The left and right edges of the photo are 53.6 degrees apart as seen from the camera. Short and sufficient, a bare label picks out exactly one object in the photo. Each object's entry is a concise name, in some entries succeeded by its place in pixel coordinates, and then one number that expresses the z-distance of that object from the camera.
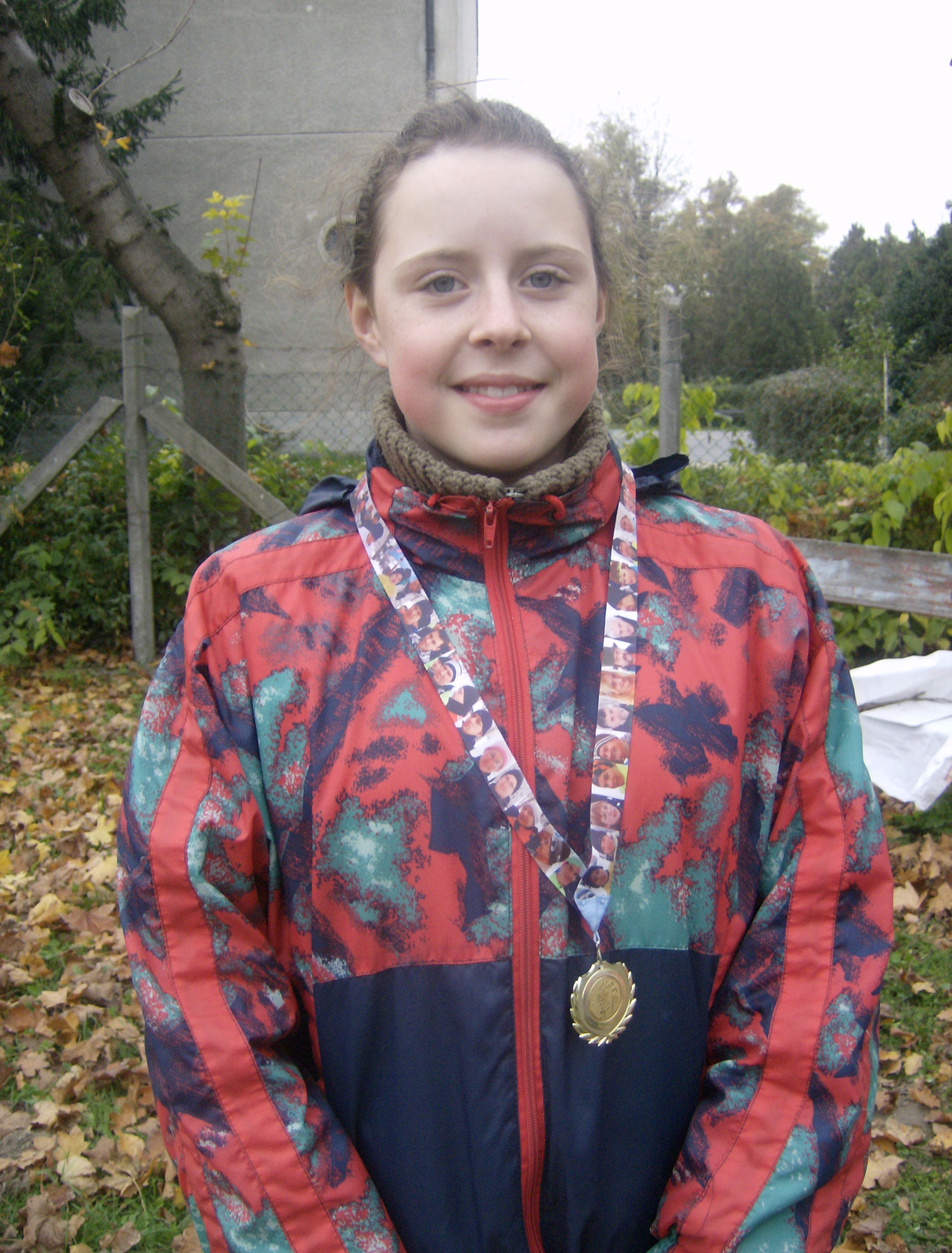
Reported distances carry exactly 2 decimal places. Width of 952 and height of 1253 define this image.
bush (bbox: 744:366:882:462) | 7.55
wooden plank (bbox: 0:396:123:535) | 5.79
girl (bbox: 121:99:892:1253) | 1.19
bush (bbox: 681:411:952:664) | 4.30
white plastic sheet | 3.56
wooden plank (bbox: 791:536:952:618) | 3.98
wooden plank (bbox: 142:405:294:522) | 5.35
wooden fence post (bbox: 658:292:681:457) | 4.30
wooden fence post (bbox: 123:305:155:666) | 5.78
